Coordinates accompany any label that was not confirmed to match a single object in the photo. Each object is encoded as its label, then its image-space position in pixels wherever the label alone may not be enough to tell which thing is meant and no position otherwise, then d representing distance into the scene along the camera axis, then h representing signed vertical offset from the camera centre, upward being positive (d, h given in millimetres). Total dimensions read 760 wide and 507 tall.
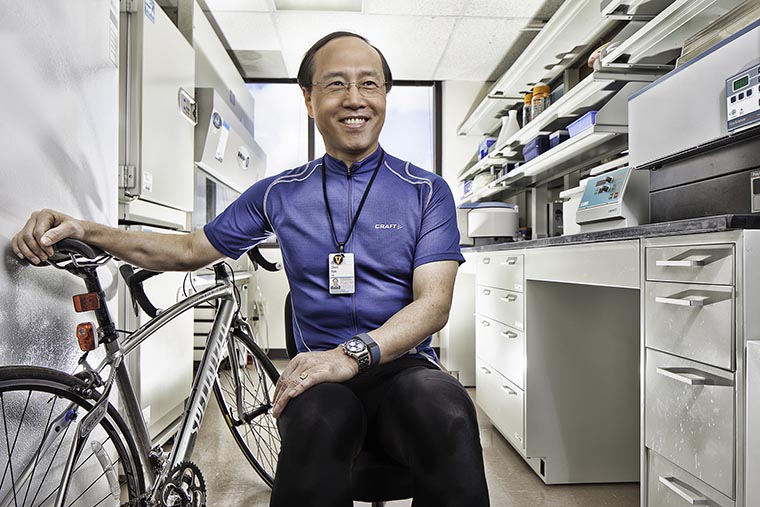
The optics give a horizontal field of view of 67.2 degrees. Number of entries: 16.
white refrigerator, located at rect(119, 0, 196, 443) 1966 +325
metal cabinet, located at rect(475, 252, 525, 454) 2229 -387
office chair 949 -378
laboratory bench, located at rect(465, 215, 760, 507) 1030 -280
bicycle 961 -321
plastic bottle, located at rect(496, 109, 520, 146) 3622 +803
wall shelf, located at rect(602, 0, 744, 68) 1605 +687
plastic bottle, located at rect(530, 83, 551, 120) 3234 +874
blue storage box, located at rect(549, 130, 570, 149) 2799 +581
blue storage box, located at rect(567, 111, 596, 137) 2271 +538
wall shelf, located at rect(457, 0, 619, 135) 2572 +1065
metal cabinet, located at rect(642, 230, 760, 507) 1015 -222
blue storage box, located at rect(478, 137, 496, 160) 4098 +779
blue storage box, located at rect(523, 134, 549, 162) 3041 +580
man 862 -34
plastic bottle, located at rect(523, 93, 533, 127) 3410 +876
